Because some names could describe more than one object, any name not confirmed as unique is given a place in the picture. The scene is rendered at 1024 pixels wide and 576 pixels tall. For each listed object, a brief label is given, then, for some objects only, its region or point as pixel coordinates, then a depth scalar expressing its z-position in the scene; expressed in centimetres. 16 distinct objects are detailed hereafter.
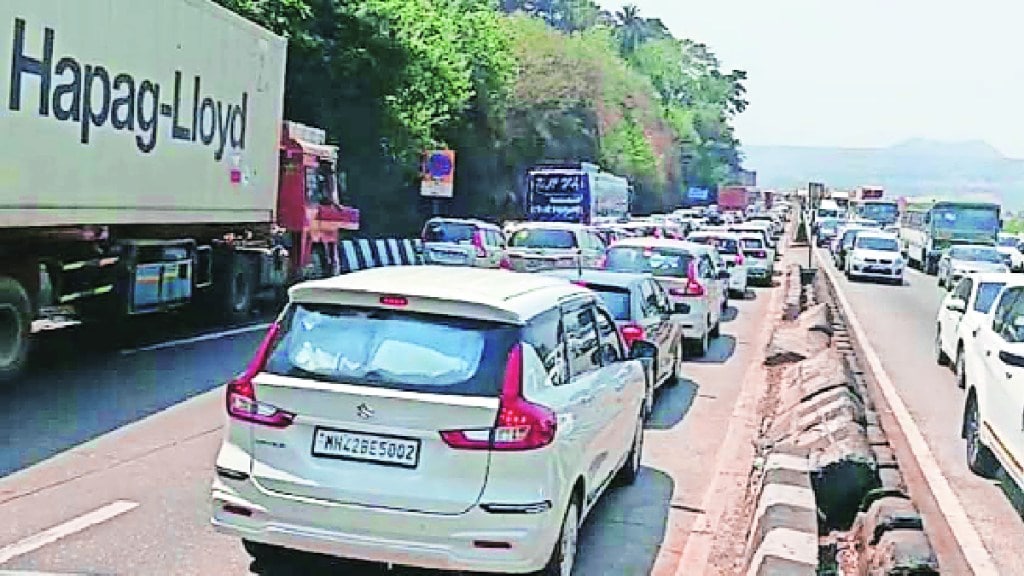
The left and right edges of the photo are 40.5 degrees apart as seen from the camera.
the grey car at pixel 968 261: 3831
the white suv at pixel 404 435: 627
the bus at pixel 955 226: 4941
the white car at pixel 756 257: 3741
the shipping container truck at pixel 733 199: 10675
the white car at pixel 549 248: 2700
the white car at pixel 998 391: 971
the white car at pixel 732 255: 3159
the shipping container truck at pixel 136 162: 1232
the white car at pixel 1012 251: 4174
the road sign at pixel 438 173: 4084
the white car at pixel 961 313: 1563
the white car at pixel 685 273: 1855
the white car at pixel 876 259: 4200
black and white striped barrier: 2727
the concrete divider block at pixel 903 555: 683
